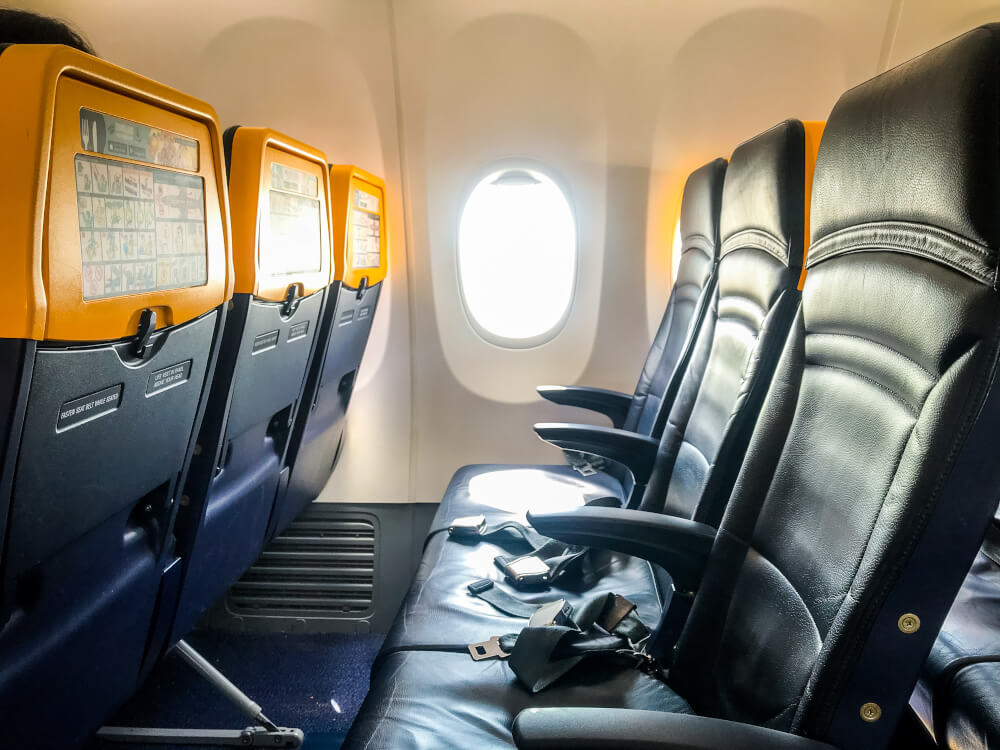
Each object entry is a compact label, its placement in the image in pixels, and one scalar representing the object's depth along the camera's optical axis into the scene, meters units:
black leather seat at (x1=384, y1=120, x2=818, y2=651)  1.58
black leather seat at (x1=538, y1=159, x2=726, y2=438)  2.38
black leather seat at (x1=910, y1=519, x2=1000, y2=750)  1.17
